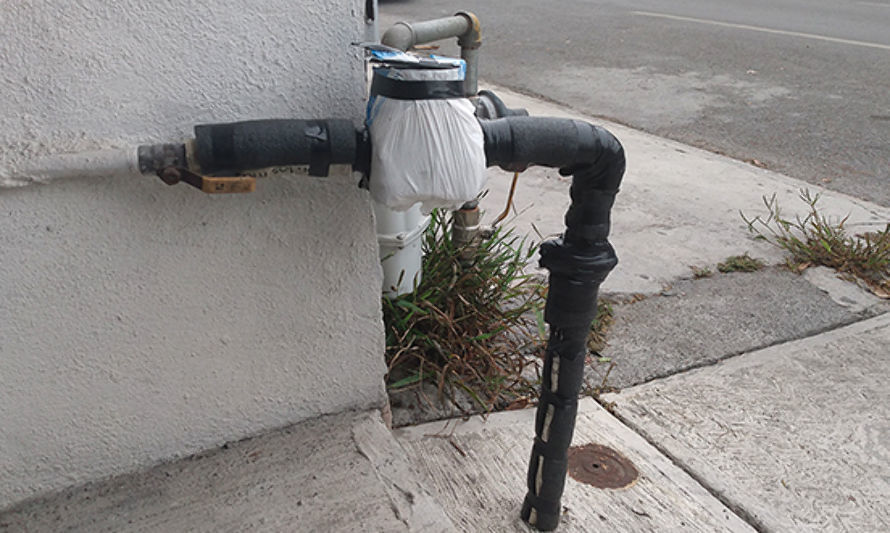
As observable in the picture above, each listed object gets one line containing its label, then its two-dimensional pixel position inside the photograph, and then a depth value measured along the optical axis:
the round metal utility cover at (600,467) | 1.87
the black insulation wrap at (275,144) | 1.32
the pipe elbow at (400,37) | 2.00
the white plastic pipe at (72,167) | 1.36
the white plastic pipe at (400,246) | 2.19
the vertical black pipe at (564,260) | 1.47
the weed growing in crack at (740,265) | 3.06
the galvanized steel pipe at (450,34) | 2.02
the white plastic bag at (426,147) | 1.36
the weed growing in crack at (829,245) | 3.02
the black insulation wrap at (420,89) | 1.36
